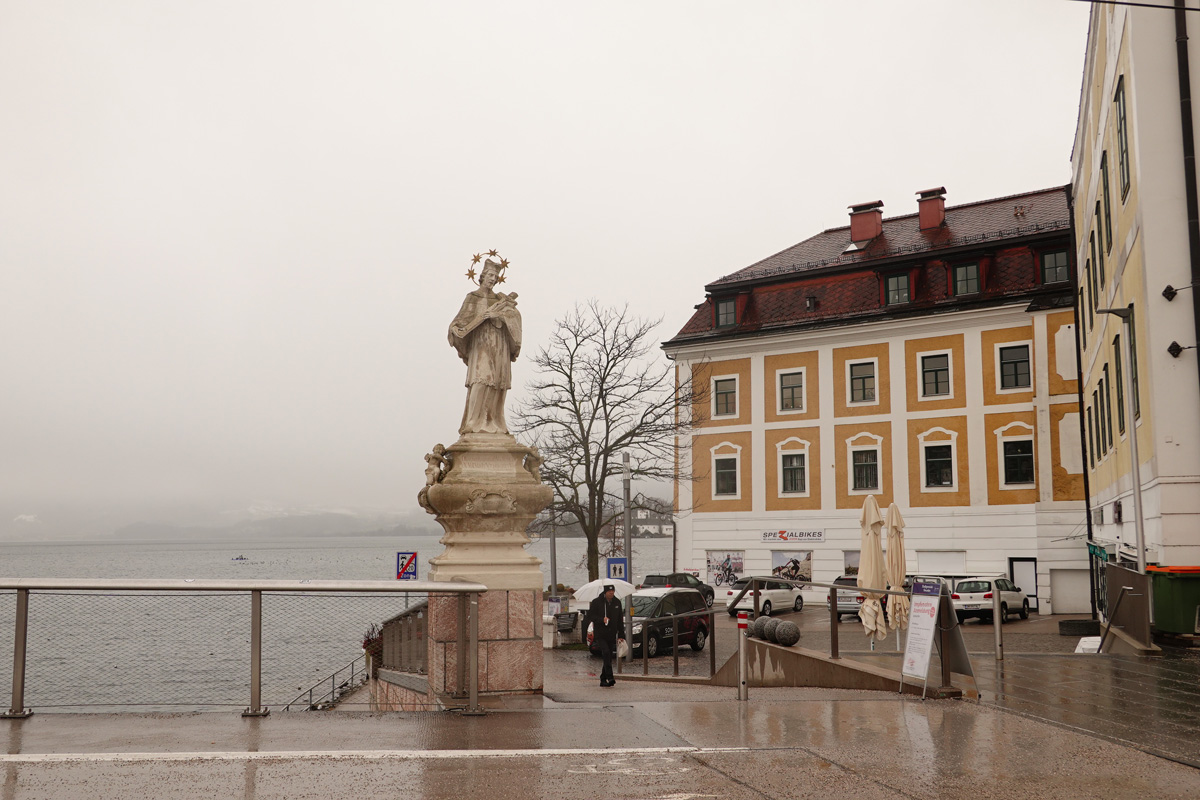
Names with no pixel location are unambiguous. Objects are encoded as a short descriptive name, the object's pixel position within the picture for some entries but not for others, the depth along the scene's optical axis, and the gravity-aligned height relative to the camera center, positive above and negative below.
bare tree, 32.22 +2.79
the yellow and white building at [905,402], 36.50 +4.42
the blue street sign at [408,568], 23.27 -1.05
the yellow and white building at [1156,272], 15.93 +4.00
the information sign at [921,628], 9.79 -1.03
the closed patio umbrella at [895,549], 21.45 -0.60
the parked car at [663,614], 24.61 -2.30
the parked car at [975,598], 30.94 -2.34
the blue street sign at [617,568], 24.36 -1.12
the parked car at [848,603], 28.40 -2.33
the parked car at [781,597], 34.69 -2.62
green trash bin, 15.27 -1.21
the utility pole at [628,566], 21.27 -1.14
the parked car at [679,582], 38.19 -2.33
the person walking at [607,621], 15.02 -1.49
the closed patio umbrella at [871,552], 21.28 -0.66
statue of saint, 11.34 +1.91
